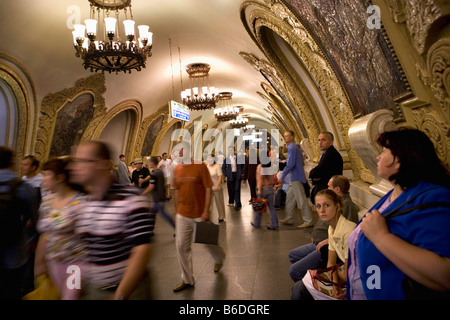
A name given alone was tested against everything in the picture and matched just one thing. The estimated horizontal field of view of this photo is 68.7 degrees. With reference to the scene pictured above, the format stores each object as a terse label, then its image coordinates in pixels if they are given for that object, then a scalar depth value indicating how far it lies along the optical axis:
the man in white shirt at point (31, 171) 4.09
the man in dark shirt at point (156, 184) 5.69
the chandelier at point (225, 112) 18.00
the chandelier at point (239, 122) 25.32
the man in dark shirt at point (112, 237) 1.73
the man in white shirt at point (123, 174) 8.73
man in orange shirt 3.77
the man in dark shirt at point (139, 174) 8.60
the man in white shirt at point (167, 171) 12.11
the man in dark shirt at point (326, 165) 4.62
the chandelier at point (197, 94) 12.52
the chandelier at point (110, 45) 6.48
